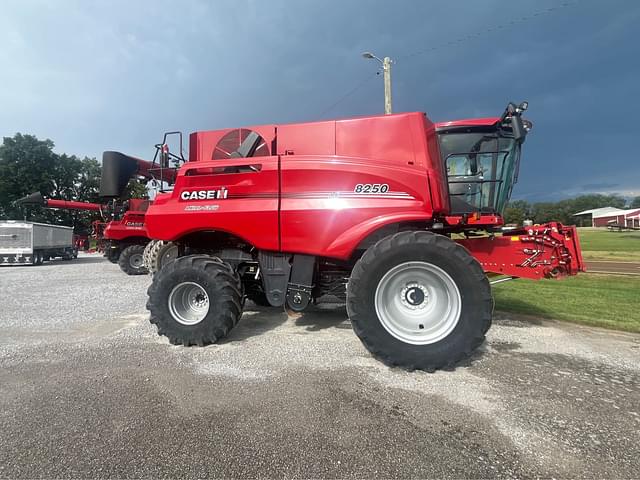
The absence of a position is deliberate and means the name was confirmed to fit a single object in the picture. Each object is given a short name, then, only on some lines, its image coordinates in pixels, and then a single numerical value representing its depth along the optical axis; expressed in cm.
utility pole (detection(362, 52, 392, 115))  1163
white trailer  1648
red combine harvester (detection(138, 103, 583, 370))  321
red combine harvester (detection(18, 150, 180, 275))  1166
